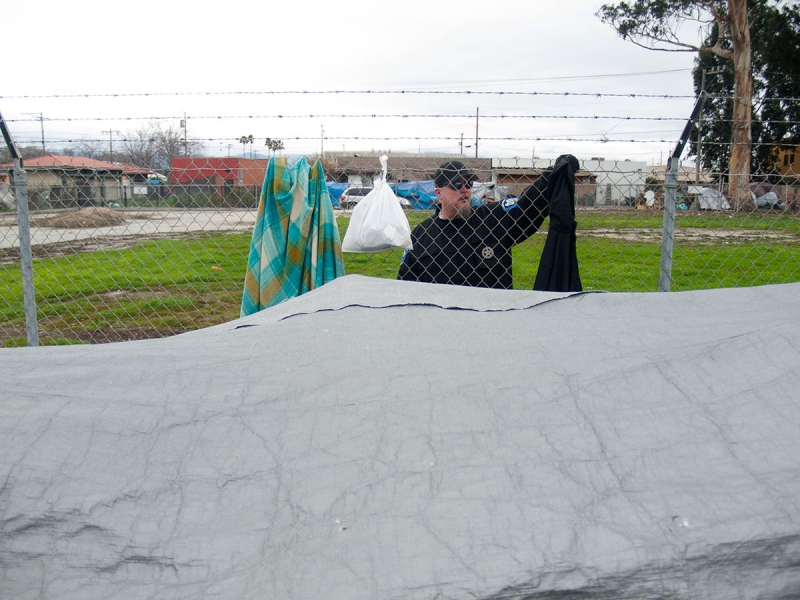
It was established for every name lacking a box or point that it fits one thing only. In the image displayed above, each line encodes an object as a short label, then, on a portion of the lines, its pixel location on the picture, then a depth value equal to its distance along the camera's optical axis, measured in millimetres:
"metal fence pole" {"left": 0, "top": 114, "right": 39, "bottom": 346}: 3439
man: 3318
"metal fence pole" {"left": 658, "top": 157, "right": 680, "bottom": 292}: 3127
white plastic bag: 3127
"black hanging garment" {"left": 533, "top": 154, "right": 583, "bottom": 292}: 2939
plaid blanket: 3256
